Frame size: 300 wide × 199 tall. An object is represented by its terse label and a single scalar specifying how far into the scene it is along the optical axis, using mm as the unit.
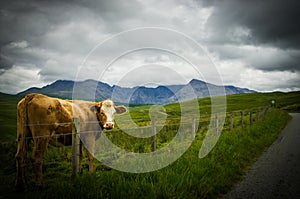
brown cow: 6387
